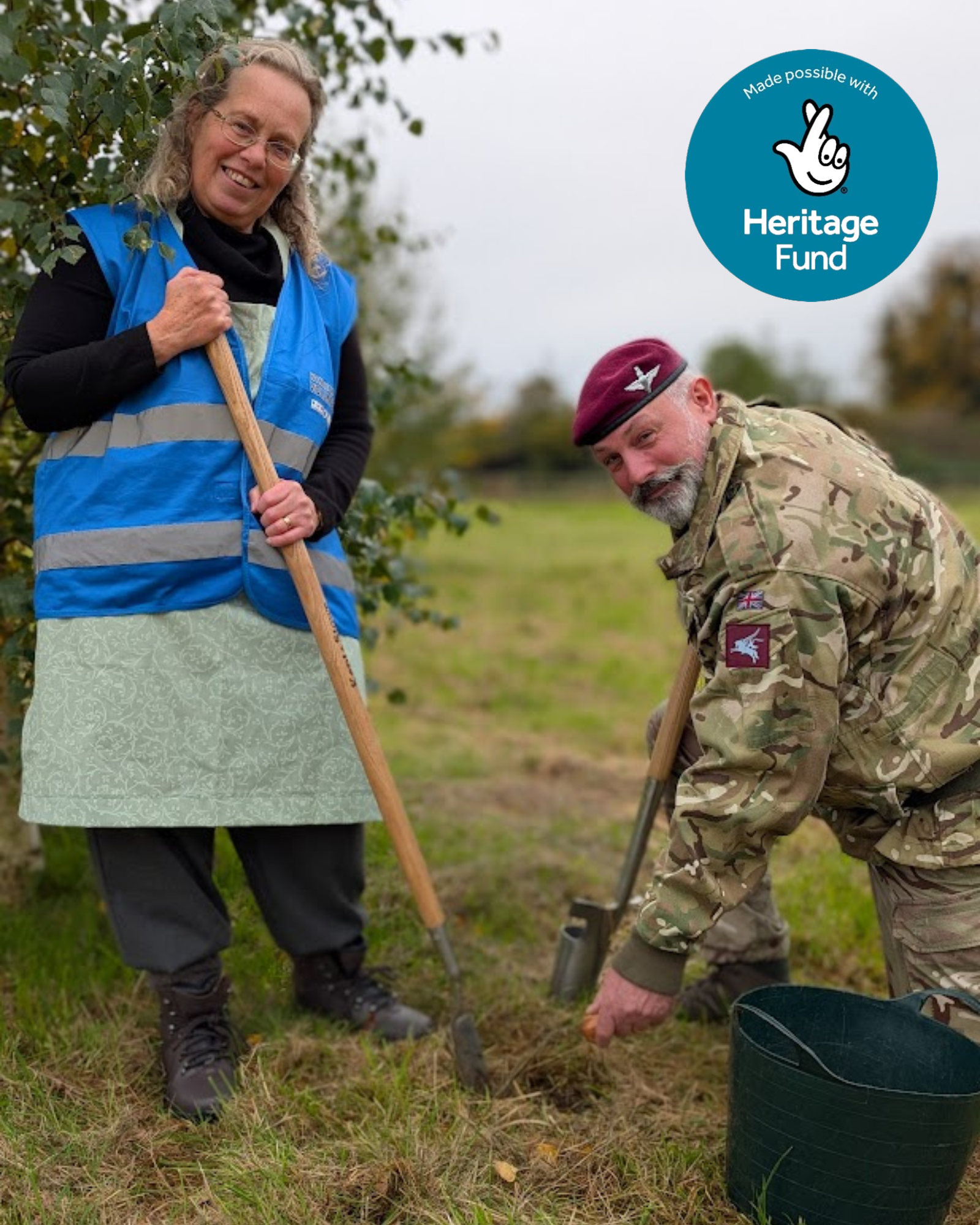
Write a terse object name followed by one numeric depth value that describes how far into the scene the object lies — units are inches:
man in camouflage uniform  106.8
